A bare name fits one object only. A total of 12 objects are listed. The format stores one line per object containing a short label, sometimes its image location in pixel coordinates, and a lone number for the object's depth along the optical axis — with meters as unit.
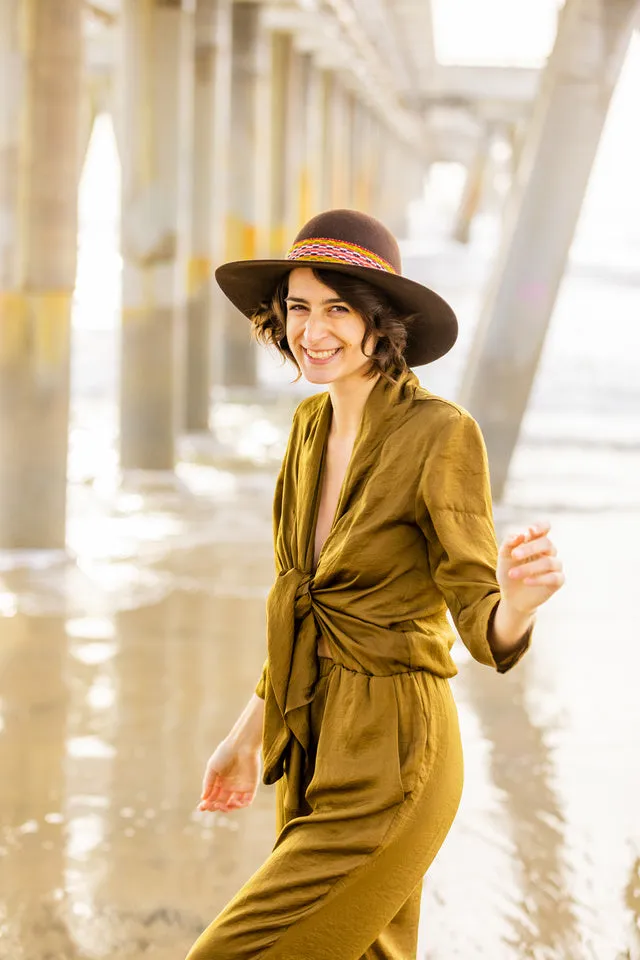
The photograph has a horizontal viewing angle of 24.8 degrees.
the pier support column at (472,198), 50.88
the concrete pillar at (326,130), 30.06
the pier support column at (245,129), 18.00
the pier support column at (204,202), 14.77
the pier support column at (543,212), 10.42
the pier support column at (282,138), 21.61
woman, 2.34
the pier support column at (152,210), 11.98
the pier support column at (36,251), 8.55
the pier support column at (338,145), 32.10
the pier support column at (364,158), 42.50
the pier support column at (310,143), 24.58
